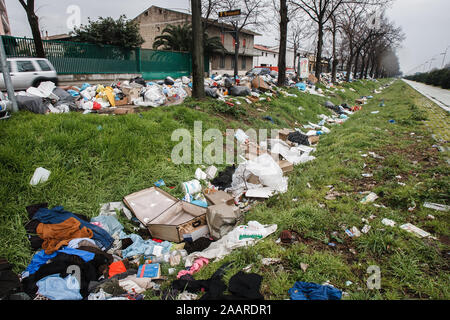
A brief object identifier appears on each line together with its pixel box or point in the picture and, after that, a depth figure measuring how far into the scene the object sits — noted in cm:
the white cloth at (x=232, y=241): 270
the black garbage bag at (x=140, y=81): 932
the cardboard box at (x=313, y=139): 687
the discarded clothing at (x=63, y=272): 225
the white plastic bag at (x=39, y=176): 325
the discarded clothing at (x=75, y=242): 258
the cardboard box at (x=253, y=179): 431
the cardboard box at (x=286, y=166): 477
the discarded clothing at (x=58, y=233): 260
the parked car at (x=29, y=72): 813
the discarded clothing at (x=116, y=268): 258
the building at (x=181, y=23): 2767
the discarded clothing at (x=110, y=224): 316
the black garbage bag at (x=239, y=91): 911
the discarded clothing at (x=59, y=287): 211
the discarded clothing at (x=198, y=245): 295
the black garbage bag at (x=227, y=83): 975
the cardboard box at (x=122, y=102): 711
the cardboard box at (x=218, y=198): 362
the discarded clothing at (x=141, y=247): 291
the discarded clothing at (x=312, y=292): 186
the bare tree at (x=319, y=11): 1686
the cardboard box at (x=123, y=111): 589
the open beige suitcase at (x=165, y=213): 308
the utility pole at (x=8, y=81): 430
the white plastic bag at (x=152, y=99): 694
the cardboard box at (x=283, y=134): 656
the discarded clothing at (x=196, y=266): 251
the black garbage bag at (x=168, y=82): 987
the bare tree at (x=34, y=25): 1028
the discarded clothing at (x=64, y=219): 281
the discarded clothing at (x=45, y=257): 247
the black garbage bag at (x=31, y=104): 493
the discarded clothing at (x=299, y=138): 655
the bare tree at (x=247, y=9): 2059
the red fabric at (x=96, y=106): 661
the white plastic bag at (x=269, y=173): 418
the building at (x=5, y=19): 2934
